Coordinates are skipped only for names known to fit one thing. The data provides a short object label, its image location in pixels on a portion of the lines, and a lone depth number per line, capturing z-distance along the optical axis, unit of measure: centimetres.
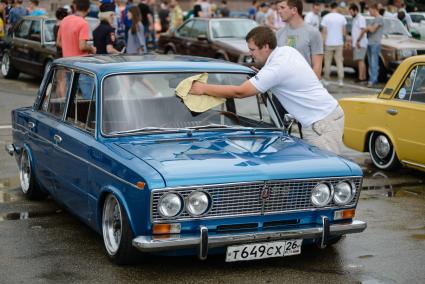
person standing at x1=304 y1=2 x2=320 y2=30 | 2367
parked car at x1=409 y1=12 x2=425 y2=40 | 2754
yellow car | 963
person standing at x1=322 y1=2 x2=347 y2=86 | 1994
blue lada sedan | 569
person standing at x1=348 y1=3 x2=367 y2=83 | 2072
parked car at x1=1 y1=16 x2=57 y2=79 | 1853
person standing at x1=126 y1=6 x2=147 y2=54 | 1791
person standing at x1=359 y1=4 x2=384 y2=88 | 1988
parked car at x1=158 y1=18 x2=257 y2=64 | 1995
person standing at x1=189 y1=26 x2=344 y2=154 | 682
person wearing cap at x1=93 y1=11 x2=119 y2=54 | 1382
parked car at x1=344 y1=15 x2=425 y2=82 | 2064
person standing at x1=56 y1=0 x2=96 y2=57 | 1265
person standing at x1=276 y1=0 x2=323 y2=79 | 955
